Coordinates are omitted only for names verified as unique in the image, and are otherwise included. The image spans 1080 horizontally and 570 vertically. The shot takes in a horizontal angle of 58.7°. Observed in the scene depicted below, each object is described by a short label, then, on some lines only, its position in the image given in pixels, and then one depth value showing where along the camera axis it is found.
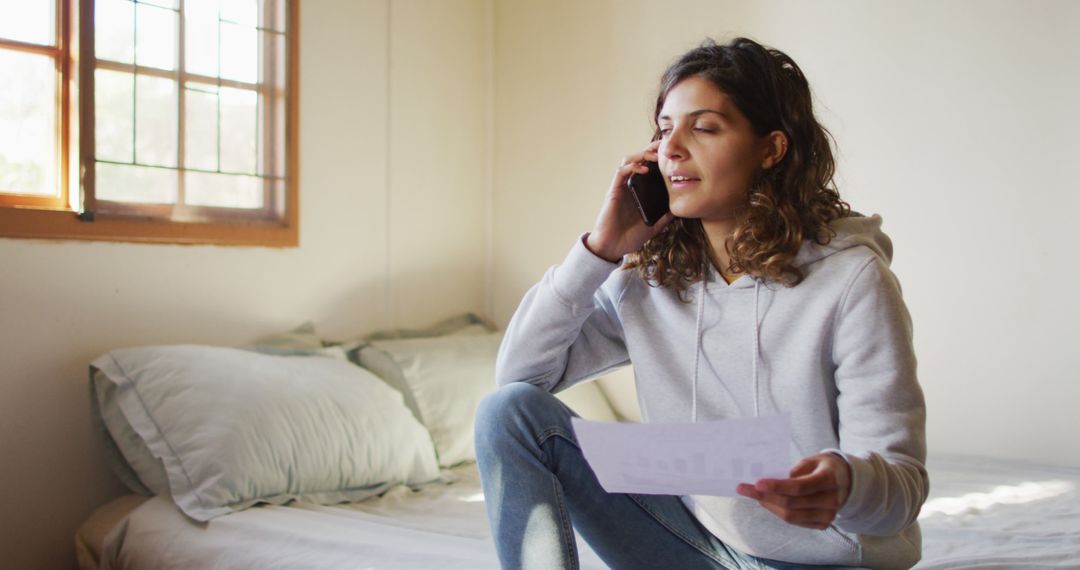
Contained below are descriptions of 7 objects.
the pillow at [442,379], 2.41
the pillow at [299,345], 2.36
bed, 1.66
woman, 1.13
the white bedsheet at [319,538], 1.59
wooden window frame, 2.07
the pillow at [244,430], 1.91
